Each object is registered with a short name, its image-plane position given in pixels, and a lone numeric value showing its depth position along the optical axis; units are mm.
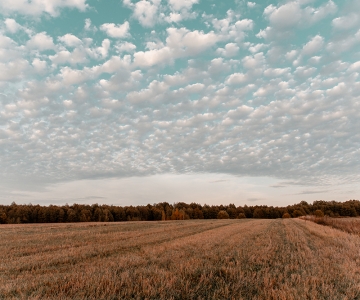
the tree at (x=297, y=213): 133762
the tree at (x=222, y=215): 125812
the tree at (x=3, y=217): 81438
